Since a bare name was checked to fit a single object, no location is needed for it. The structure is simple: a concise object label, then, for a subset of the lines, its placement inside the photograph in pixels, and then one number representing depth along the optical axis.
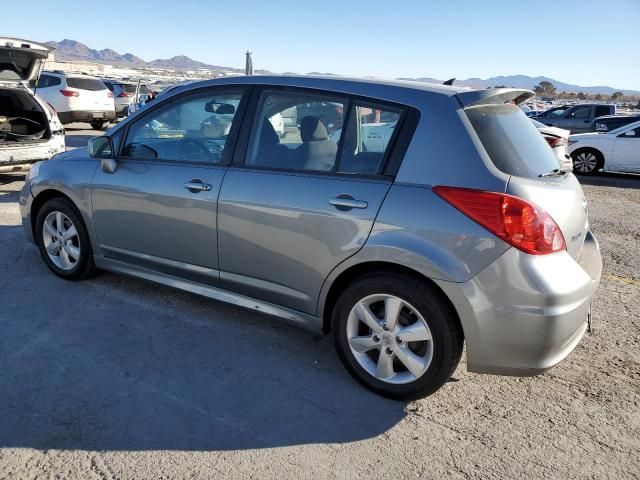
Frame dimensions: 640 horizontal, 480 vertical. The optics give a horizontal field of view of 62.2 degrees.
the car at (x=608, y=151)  11.70
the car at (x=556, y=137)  8.53
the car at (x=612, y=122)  13.94
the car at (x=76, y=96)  15.37
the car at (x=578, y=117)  19.28
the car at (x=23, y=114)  6.99
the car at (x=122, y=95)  19.81
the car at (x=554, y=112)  19.84
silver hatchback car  2.57
